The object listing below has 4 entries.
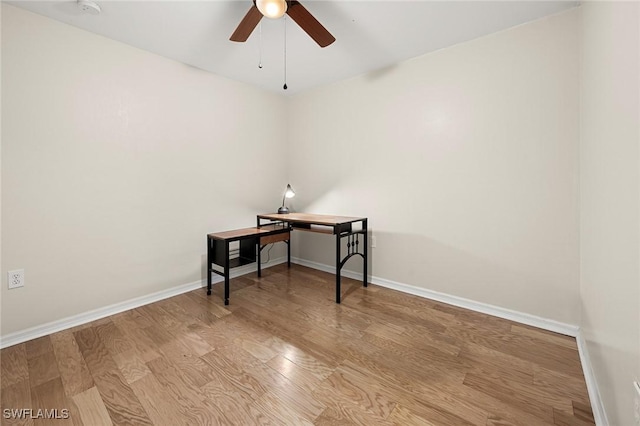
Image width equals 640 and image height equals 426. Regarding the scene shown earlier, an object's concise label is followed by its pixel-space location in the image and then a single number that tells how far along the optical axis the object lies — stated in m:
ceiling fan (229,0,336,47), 1.50
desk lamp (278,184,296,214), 3.13
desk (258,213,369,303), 2.38
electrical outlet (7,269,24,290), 1.79
